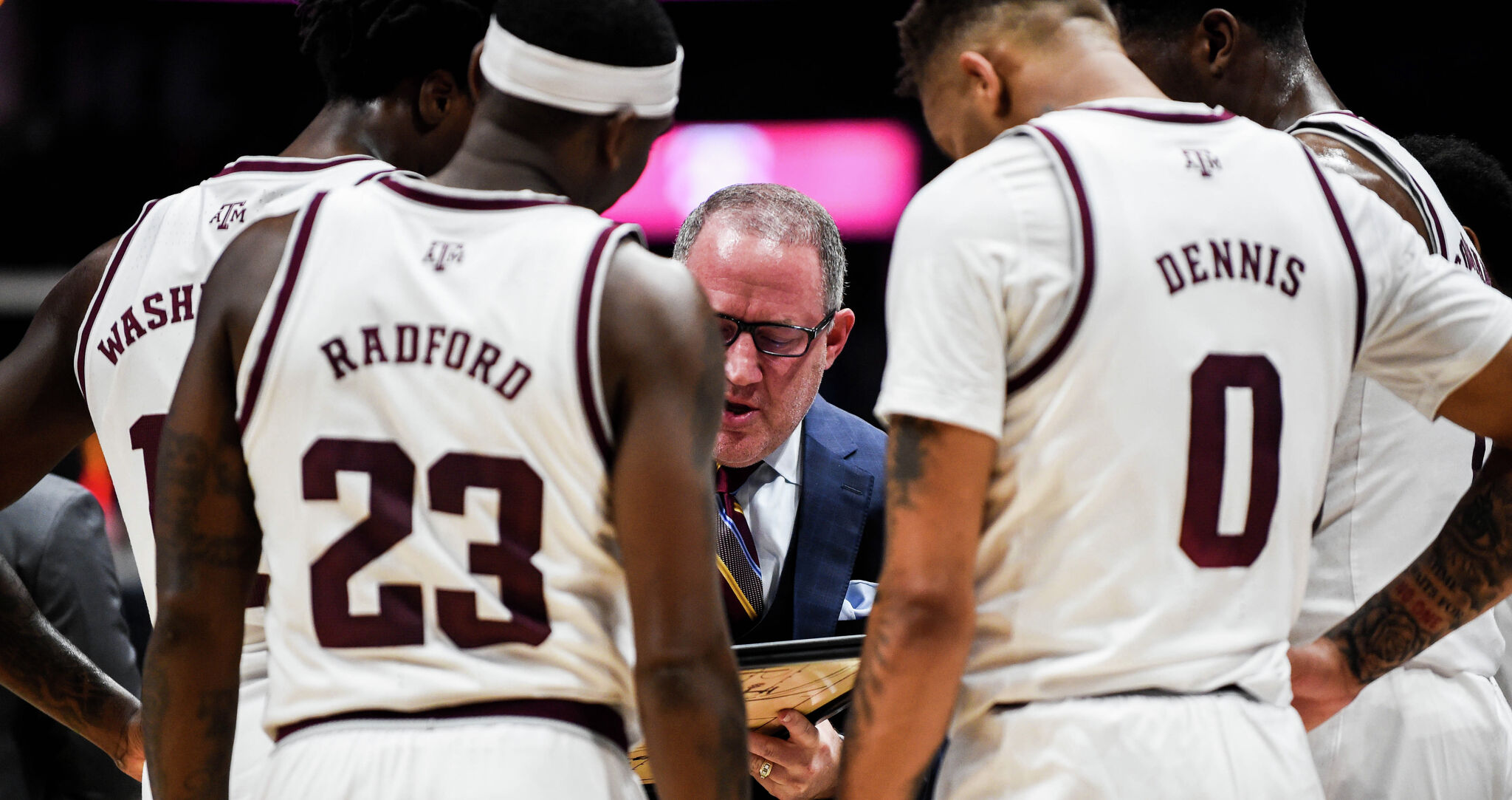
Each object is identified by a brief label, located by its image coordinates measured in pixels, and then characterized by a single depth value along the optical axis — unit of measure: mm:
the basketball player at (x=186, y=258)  6162
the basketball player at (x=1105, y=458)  5738
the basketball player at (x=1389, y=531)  6193
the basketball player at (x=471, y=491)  5658
